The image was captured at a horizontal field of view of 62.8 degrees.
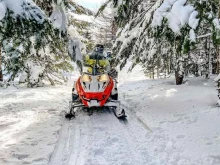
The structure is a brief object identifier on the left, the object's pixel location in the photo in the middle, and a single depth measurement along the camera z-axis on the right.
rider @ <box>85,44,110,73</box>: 5.24
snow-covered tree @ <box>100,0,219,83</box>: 2.87
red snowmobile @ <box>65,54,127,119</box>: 4.68
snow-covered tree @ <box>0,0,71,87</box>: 2.86
